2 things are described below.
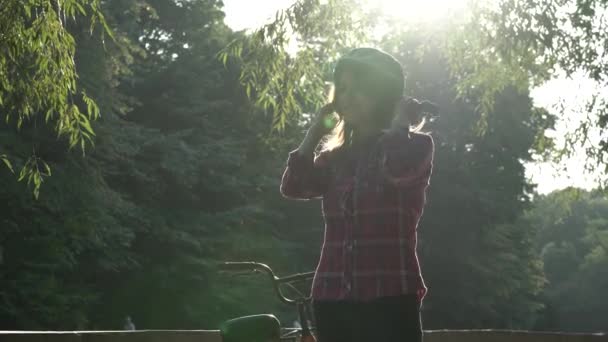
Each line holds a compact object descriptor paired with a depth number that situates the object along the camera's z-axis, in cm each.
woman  275
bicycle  300
